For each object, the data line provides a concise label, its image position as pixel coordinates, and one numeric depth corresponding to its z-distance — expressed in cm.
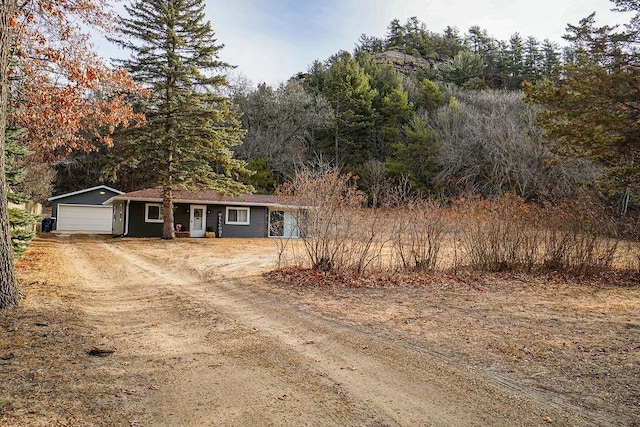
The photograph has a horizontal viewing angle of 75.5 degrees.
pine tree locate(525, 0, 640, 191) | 984
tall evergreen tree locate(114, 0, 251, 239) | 1855
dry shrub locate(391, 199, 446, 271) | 990
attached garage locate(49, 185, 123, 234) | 2914
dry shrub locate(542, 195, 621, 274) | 1060
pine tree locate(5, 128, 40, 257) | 909
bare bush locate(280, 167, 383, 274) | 952
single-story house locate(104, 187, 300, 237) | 2241
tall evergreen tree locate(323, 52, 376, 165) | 3328
